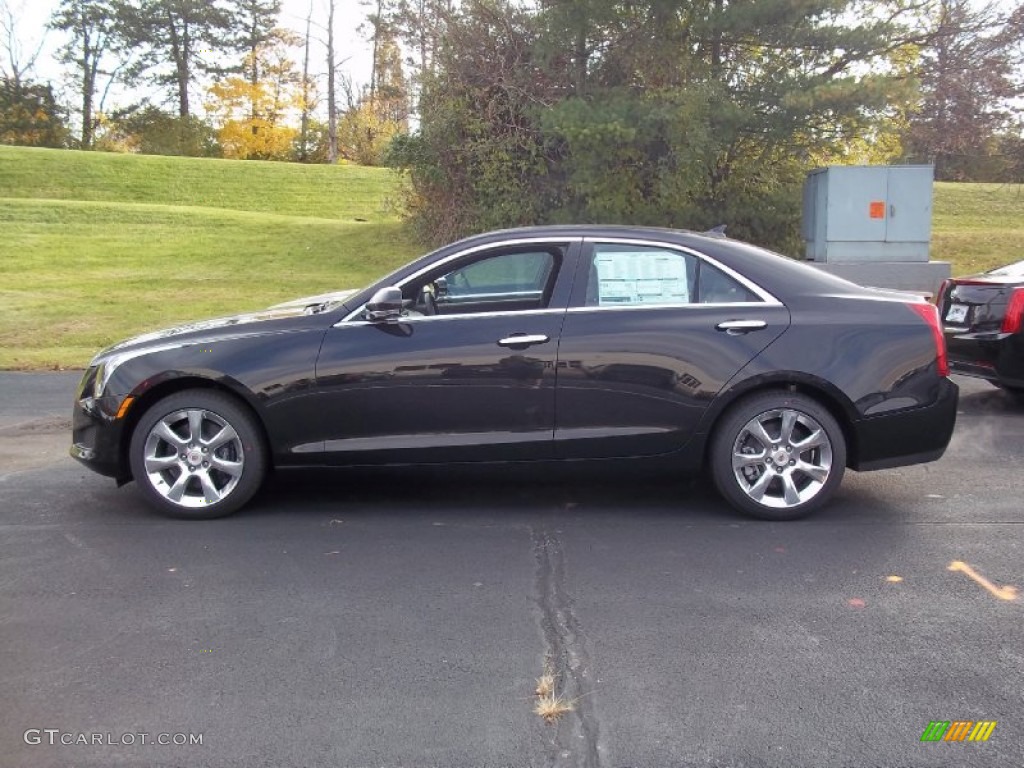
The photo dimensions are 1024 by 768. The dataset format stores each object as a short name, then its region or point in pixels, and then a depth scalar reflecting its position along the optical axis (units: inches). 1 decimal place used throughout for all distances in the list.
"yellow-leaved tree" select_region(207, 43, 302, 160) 2021.4
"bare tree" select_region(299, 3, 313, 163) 2065.7
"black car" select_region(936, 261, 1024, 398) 297.6
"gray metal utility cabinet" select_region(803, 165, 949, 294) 511.5
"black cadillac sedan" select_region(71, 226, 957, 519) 200.5
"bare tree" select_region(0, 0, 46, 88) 2283.2
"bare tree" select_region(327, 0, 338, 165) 1819.6
